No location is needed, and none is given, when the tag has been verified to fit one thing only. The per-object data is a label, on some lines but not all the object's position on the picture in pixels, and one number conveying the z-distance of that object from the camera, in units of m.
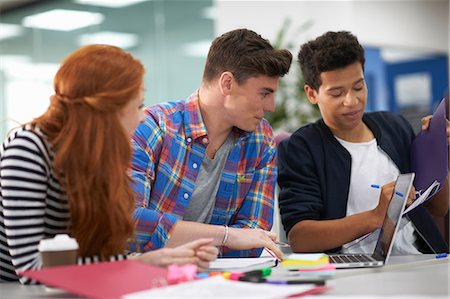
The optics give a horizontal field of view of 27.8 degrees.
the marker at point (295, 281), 1.39
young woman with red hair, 1.53
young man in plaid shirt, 2.06
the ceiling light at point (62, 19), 7.50
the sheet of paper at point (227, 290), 1.31
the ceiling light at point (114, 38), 7.05
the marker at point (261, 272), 1.48
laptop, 1.67
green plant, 5.08
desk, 1.34
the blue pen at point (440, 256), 1.81
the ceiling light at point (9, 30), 8.36
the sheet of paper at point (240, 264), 1.63
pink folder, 1.32
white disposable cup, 1.44
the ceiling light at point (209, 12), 6.74
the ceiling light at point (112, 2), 7.07
